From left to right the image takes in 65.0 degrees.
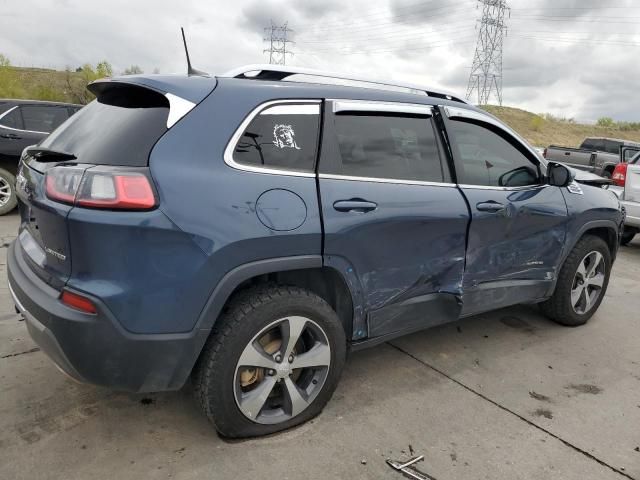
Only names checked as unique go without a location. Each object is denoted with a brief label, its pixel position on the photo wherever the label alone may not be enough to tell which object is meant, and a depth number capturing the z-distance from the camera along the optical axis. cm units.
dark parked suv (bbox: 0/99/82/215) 734
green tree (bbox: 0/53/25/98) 4506
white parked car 732
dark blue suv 205
